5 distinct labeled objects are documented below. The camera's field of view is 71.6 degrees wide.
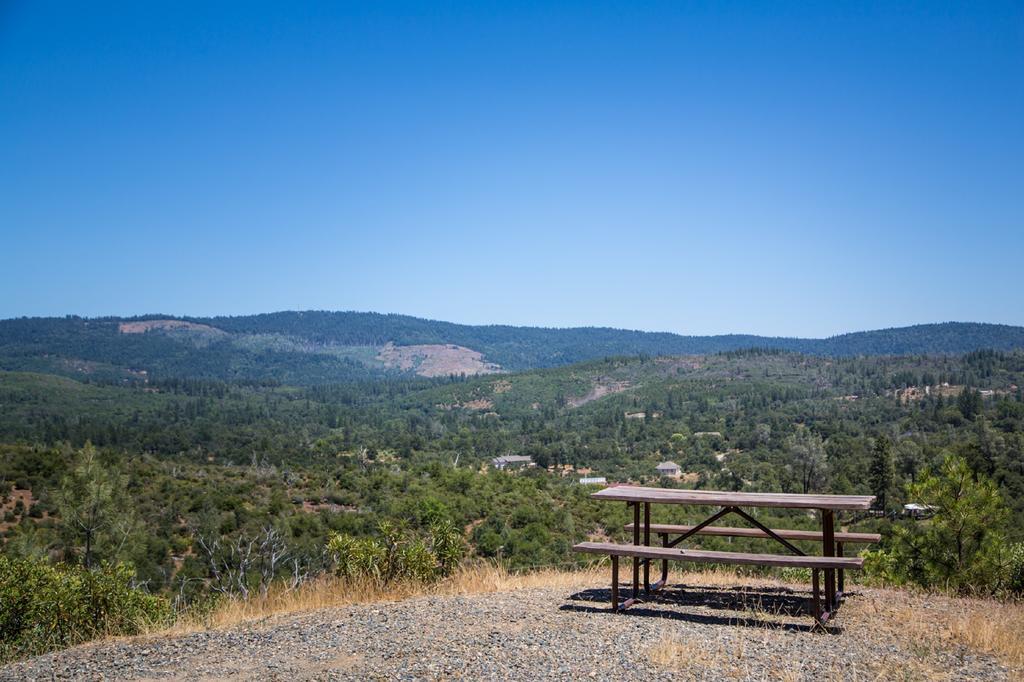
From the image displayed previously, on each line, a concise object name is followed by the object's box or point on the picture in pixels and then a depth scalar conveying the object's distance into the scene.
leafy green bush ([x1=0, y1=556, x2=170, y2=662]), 6.34
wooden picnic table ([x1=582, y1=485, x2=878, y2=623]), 6.32
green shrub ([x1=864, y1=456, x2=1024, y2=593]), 8.07
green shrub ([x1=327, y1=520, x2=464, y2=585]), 7.77
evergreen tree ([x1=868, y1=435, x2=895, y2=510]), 43.03
